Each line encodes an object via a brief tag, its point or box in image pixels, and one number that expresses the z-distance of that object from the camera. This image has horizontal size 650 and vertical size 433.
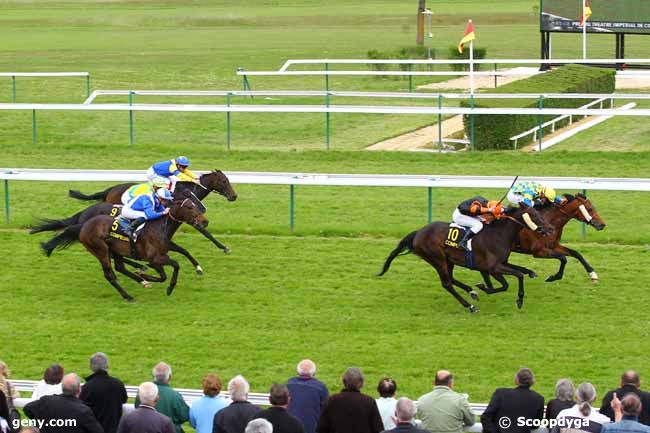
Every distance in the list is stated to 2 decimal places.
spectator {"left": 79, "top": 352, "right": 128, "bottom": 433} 13.75
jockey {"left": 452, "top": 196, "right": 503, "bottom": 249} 21.44
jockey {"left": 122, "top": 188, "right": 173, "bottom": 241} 22.39
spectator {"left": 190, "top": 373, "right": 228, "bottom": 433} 13.59
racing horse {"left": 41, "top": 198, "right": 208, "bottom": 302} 22.31
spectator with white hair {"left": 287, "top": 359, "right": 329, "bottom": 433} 13.99
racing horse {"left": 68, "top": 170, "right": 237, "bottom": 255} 25.03
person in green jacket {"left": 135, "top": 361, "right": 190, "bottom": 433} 13.70
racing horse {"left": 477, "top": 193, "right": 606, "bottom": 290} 22.09
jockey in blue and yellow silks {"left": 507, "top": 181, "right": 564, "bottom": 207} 21.79
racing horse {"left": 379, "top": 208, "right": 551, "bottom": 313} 21.38
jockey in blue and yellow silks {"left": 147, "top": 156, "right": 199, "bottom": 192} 23.93
